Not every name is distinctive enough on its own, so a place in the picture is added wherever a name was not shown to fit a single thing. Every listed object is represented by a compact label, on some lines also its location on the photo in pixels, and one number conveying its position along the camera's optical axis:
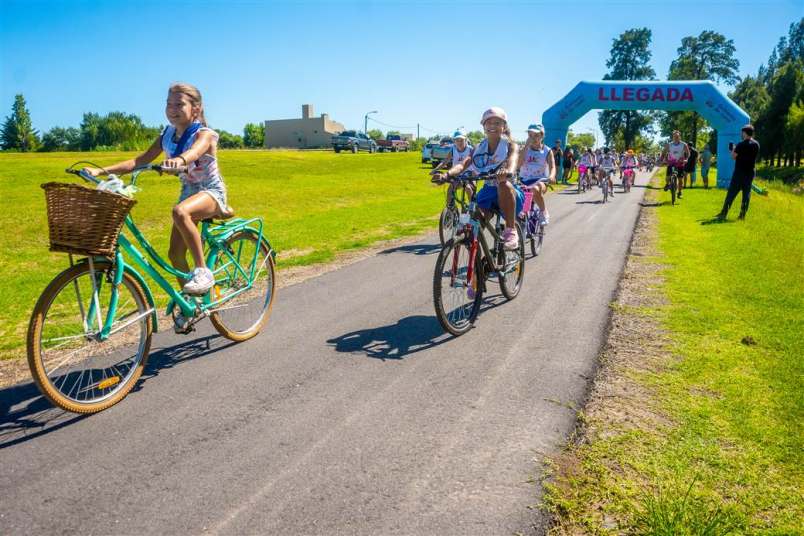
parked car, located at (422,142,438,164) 39.41
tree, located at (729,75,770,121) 75.94
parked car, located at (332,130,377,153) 50.97
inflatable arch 24.64
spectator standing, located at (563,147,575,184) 28.83
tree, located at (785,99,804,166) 49.47
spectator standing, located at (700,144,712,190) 26.77
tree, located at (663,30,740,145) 73.25
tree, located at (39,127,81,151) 110.31
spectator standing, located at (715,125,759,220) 12.64
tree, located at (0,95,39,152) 100.81
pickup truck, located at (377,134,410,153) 58.44
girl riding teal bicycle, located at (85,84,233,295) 4.13
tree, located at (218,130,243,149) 132.07
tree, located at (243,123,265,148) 127.56
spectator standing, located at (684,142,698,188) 21.47
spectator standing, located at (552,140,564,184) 24.26
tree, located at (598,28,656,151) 75.25
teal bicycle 3.38
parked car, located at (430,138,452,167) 37.72
